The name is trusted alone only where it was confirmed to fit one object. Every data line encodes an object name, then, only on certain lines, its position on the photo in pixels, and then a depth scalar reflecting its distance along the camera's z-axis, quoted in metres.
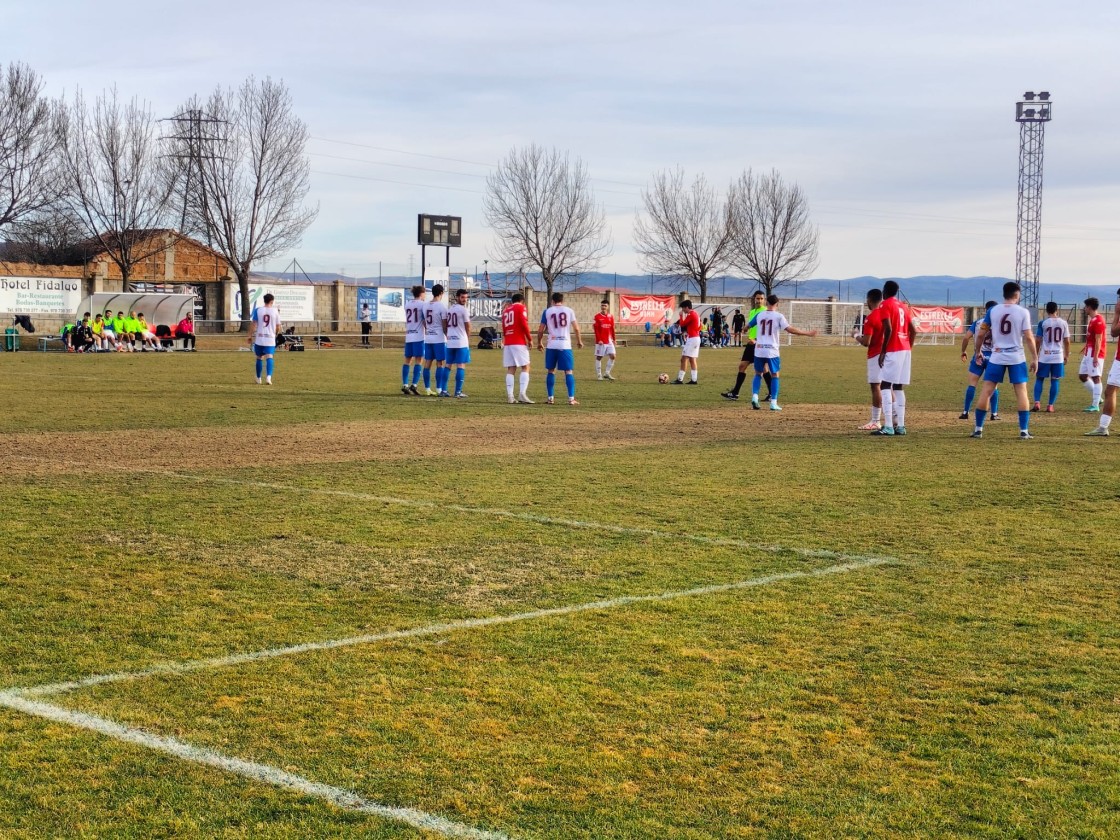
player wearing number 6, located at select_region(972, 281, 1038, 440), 15.53
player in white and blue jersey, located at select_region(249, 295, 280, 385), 25.95
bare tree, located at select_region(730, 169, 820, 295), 87.25
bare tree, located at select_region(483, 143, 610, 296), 80.69
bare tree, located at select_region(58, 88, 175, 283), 59.69
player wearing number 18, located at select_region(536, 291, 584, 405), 21.23
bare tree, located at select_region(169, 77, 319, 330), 63.41
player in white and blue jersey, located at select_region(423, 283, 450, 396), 22.56
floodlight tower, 80.38
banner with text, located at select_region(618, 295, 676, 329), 66.31
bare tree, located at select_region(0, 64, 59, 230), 55.22
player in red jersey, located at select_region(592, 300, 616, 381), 28.77
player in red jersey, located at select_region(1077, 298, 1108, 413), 20.09
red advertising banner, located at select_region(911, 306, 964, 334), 74.25
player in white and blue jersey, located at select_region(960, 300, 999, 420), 17.17
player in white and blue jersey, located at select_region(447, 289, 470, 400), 22.33
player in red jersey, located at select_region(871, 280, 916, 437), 16.14
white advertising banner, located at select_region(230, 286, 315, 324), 58.28
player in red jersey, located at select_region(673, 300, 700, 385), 27.53
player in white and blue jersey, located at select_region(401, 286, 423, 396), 23.11
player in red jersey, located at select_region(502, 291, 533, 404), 20.98
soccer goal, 76.06
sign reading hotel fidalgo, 51.53
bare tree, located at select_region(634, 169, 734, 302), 85.75
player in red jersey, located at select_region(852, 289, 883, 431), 16.33
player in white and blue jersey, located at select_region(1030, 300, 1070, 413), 19.89
